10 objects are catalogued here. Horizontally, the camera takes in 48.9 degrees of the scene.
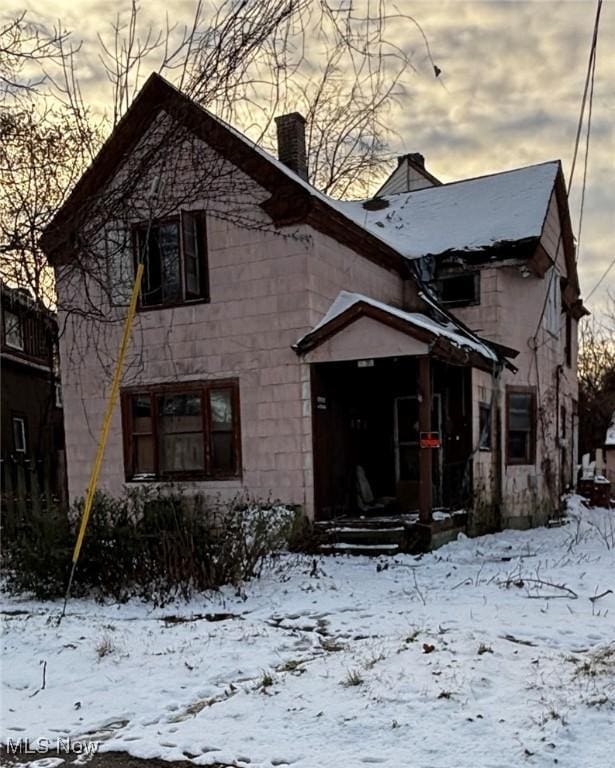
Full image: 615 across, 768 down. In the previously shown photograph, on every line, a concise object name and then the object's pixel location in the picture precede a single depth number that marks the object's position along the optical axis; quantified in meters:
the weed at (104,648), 5.43
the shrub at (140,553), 7.24
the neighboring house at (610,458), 21.59
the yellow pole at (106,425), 6.44
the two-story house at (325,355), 10.75
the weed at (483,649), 5.00
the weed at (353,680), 4.52
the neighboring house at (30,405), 18.22
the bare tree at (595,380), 26.77
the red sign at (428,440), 9.72
